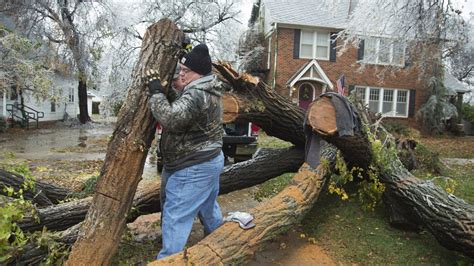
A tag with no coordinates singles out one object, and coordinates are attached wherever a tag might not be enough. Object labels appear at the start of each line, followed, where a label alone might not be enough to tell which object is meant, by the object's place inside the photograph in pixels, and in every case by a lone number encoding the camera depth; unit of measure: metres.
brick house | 19.80
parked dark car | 8.14
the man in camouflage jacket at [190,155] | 2.93
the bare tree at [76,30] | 19.72
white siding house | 20.59
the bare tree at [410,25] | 11.69
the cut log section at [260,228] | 2.83
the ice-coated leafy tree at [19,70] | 13.22
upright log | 2.88
